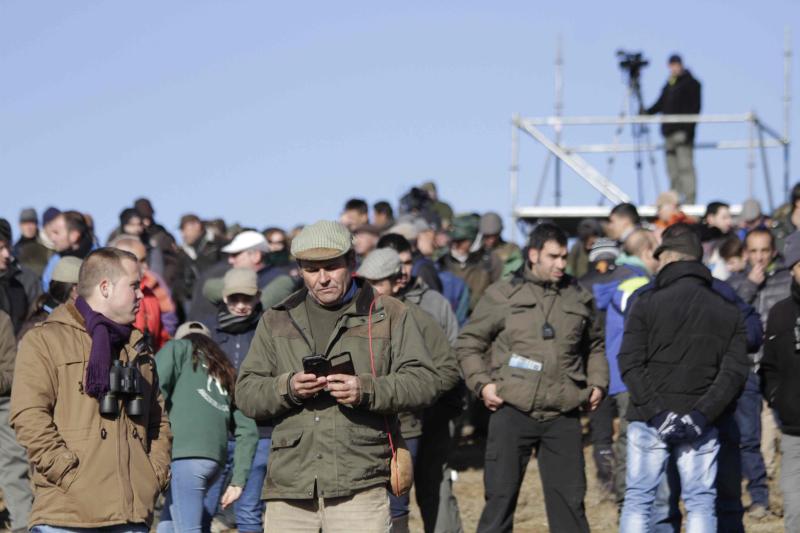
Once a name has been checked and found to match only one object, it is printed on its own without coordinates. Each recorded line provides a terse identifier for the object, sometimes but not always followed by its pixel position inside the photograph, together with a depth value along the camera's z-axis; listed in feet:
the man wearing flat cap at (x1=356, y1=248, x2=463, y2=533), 63.00
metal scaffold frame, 123.34
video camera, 130.62
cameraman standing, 123.65
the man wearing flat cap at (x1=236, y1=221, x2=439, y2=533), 40.52
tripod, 124.57
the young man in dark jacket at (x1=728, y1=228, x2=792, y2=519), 72.13
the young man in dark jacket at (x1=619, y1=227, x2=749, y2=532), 53.72
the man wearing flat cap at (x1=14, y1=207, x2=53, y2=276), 100.83
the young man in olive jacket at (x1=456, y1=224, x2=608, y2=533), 58.49
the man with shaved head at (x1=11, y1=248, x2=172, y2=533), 39.34
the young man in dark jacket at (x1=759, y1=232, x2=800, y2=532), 53.83
